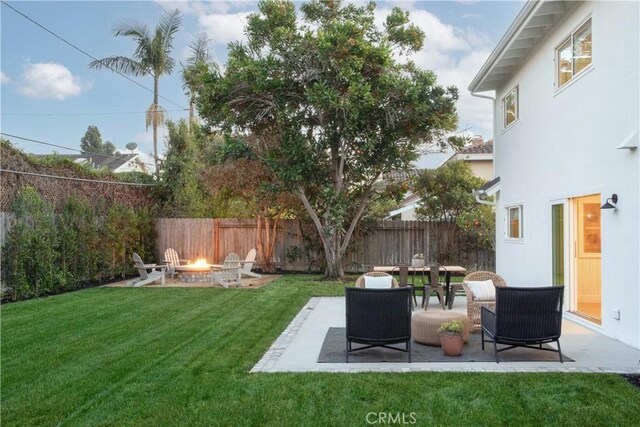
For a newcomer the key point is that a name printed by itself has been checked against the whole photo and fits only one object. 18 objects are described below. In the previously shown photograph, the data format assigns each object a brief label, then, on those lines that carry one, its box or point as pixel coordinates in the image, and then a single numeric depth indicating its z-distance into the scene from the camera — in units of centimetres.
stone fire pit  1334
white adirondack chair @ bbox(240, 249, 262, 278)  1416
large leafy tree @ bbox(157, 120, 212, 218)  1759
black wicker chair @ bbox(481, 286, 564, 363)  523
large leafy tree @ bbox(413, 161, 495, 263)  1483
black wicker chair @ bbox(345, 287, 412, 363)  539
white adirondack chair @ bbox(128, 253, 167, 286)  1267
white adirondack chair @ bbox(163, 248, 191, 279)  1472
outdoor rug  552
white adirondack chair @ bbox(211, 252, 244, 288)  1247
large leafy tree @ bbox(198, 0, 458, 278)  1180
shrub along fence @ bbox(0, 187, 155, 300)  997
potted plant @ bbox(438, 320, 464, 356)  564
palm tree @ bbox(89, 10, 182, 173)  2144
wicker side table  620
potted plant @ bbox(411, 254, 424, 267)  997
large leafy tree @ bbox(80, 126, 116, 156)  5270
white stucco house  596
